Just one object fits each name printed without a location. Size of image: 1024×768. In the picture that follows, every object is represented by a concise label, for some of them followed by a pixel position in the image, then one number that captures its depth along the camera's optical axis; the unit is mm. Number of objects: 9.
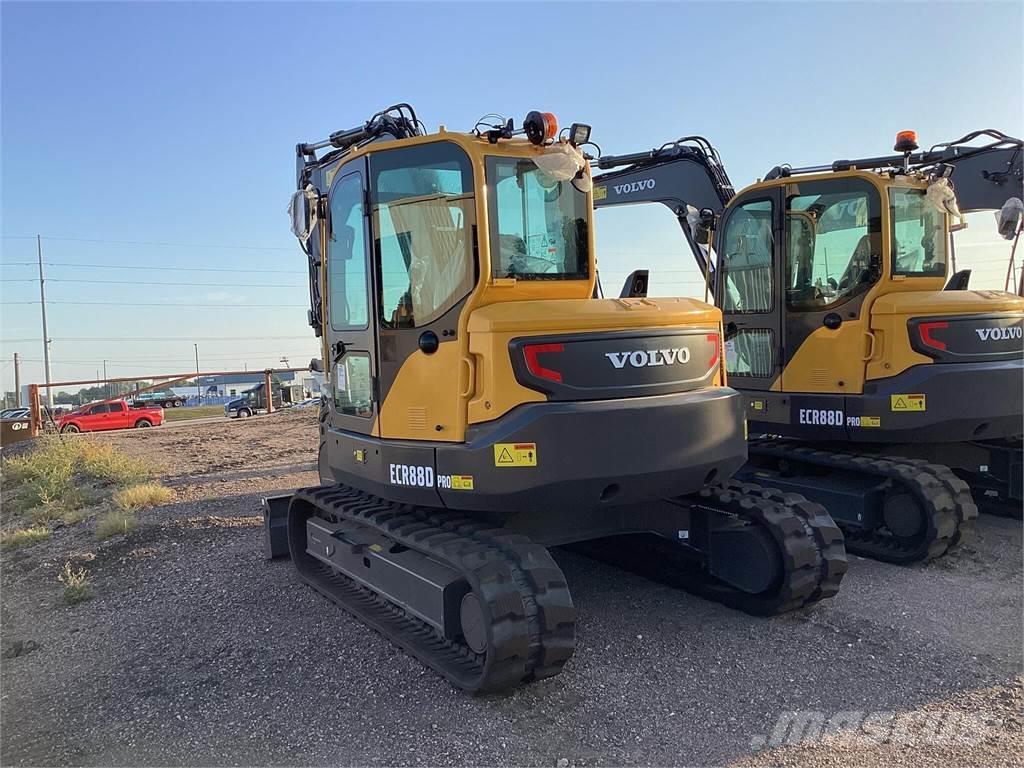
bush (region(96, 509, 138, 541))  7441
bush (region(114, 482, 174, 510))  8641
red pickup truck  25141
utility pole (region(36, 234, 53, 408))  47072
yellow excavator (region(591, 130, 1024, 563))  6500
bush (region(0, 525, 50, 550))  7660
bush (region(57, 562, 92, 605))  5911
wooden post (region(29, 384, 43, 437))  18516
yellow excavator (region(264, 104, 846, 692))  4184
